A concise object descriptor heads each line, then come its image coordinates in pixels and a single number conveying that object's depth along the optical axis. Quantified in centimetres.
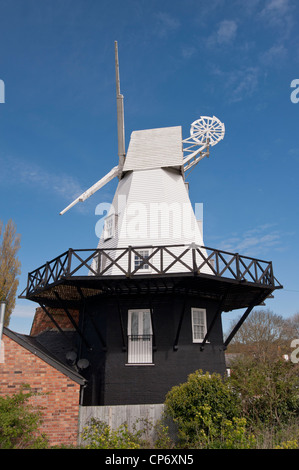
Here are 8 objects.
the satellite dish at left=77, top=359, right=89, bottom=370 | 1453
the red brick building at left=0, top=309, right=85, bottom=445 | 1050
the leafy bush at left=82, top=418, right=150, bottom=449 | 839
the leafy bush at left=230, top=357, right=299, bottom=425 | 1088
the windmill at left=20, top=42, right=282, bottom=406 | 1308
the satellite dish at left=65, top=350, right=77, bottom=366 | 1553
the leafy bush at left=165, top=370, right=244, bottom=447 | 976
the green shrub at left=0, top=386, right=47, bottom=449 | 886
